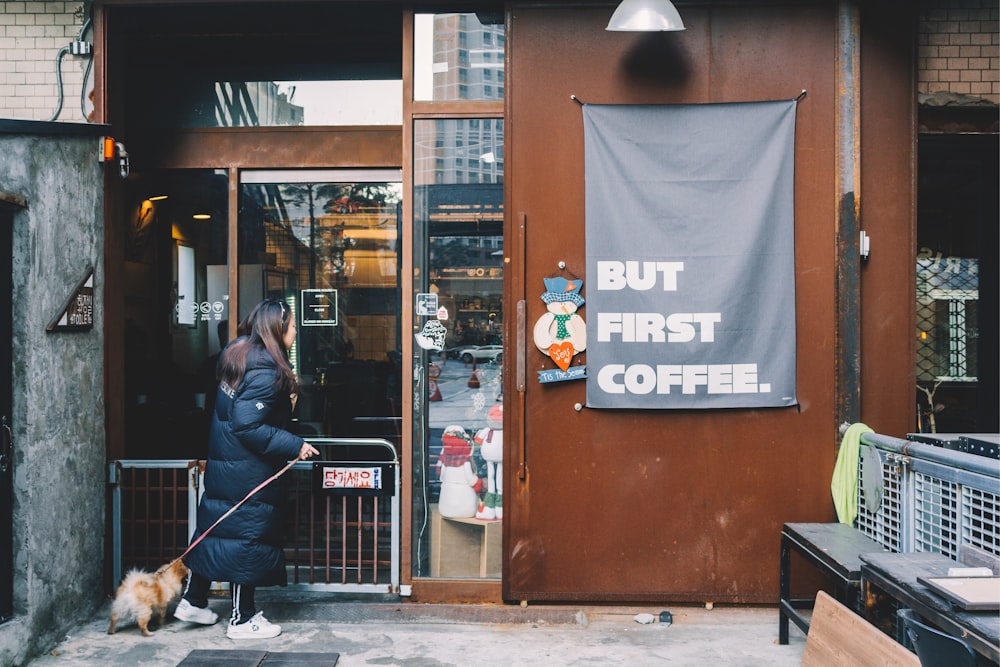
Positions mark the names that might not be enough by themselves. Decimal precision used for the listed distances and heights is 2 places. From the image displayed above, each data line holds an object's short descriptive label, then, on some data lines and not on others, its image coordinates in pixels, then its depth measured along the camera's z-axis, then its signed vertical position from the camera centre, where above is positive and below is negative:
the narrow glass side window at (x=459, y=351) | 5.84 -0.12
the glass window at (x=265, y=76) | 6.80 +2.16
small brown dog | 5.11 -1.60
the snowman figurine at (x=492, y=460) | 5.87 -0.88
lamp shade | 5.10 +1.97
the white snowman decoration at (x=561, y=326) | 5.64 +0.06
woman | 5.04 -0.78
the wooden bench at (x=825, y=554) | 4.25 -1.19
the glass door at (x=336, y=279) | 6.91 +0.47
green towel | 5.25 -0.89
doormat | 4.83 -1.91
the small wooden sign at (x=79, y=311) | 5.23 +0.15
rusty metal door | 5.64 -0.33
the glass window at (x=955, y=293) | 6.30 +0.32
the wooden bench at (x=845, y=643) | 3.24 -1.30
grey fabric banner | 5.59 +0.46
